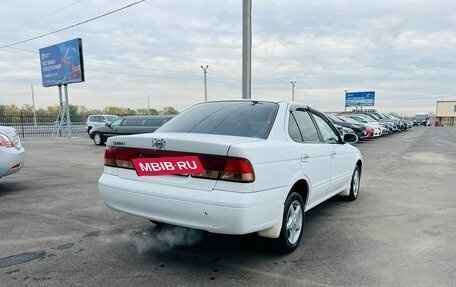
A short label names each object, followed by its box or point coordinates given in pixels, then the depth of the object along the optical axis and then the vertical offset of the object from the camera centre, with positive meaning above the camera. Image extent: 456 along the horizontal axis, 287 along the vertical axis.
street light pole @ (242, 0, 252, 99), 12.02 +1.73
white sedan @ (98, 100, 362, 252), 3.10 -0.66
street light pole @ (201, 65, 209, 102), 45.24 +2.44
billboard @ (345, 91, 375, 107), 60.34 -0.19
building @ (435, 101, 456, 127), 83.81 -2.83
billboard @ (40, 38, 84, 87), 24.02 +2.61
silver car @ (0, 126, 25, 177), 6.30 -0.87
